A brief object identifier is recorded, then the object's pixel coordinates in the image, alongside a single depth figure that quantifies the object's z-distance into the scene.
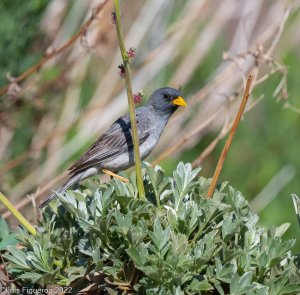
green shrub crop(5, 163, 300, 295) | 4.10
